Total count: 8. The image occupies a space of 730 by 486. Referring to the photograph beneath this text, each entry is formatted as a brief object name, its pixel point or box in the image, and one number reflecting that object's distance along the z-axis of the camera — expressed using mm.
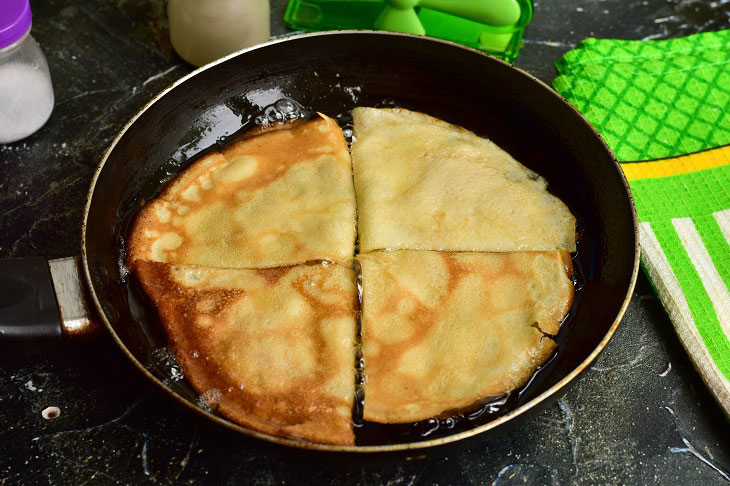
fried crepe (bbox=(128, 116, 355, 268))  397
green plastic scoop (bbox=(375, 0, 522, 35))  477
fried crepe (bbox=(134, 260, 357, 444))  350
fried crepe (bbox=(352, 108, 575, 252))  404
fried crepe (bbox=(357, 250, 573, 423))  357
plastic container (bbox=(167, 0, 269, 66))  472
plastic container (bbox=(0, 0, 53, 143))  440
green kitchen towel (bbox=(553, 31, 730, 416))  405
